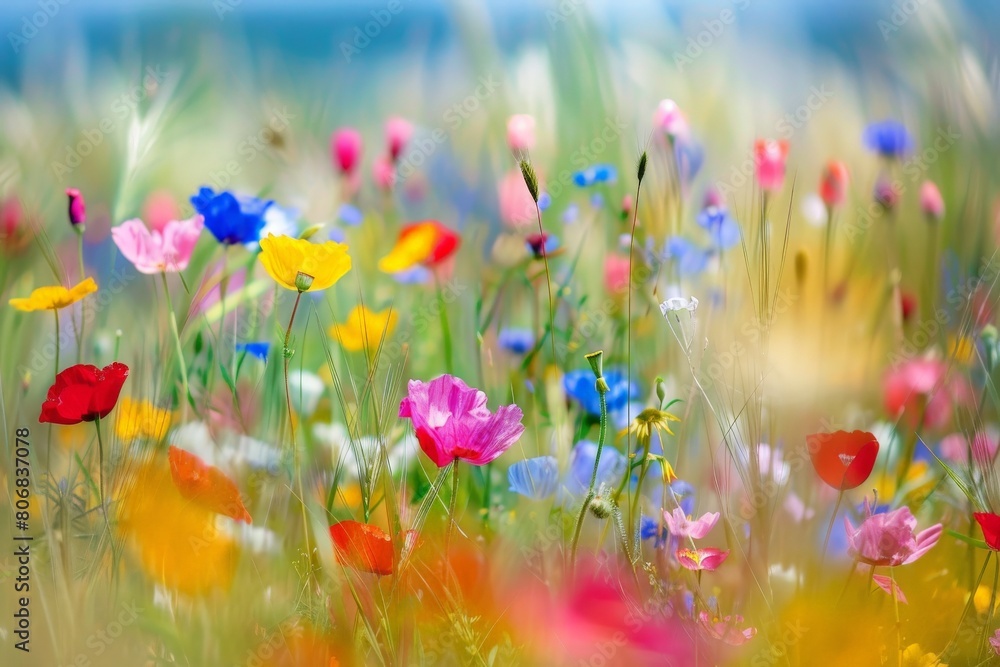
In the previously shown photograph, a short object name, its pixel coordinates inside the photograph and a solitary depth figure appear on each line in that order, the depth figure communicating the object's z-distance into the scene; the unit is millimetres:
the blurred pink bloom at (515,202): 1892
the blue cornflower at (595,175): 1886
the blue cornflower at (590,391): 1823
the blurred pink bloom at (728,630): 1745
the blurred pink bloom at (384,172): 1943
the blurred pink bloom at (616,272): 1876
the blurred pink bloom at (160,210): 1889
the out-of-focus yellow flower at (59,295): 1830
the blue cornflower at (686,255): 1871
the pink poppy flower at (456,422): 1711
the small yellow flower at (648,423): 1740
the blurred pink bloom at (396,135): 1939
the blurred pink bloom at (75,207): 1855
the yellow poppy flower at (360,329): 1849
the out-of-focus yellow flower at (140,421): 1795
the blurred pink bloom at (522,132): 1898
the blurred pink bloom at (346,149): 1936
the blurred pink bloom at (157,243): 1833
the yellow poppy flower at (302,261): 1762
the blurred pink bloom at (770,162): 1871
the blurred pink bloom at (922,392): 1842
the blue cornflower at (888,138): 1914
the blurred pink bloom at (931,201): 1893
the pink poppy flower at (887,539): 1743
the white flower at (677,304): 1771
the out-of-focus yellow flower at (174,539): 1762
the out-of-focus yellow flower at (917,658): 1757
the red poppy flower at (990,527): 1770
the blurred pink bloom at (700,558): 1750
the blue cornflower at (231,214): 1833
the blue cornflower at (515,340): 1883
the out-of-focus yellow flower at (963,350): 1841
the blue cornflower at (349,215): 1922
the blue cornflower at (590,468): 1784
